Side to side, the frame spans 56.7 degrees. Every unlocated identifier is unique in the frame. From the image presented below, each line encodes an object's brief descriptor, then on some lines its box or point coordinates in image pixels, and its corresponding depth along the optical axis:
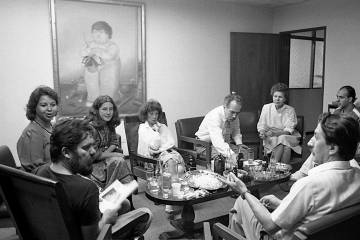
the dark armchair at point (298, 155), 3.80
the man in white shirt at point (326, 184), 1.47
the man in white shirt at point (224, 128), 3.47
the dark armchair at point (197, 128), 3.68
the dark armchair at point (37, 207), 1.23
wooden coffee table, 2.41
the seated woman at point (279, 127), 3.90
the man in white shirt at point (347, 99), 3.85
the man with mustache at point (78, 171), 1.41
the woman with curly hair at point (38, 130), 2.46
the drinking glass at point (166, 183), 2.47
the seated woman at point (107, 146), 3.02
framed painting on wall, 4.38
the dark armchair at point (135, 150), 3.28
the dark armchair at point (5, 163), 2.27
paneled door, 5.64
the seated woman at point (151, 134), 3.43
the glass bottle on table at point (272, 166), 2.85
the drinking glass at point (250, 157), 3.05
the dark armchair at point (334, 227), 1.34
